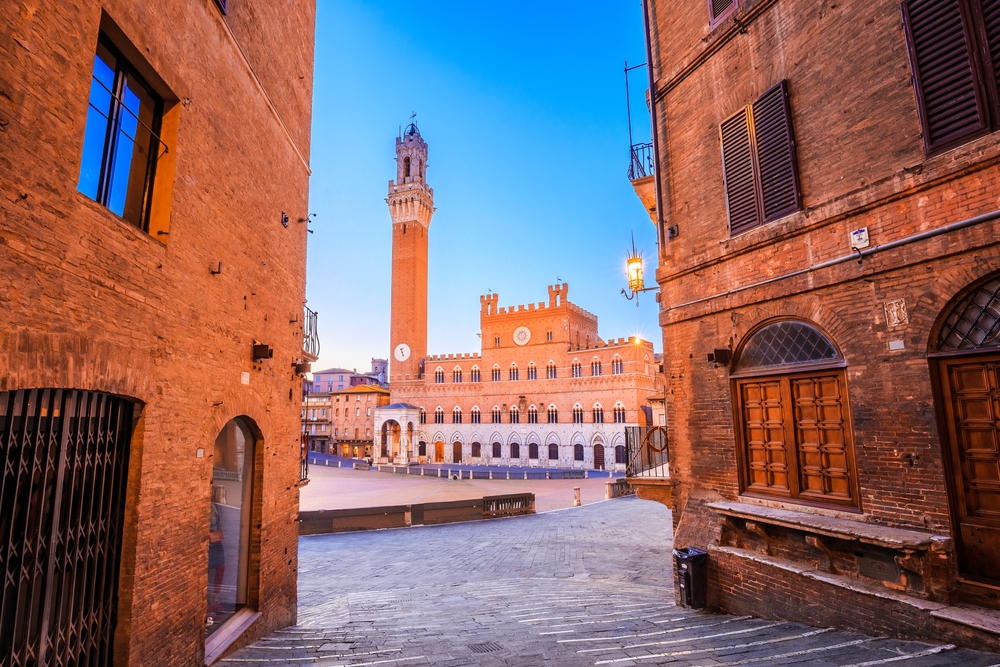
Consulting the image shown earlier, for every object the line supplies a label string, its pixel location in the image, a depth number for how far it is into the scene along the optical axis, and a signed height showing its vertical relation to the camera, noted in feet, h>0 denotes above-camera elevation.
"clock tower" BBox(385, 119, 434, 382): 183.73 +55.07
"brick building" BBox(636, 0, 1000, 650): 16.87 +4.26
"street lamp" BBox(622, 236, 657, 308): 41.86 +11.80
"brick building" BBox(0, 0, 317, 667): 11.07 +2.53
